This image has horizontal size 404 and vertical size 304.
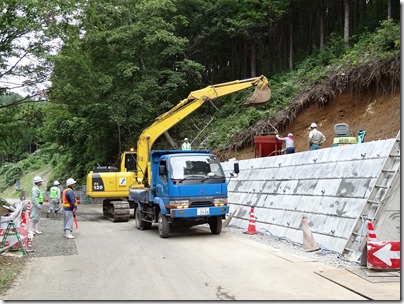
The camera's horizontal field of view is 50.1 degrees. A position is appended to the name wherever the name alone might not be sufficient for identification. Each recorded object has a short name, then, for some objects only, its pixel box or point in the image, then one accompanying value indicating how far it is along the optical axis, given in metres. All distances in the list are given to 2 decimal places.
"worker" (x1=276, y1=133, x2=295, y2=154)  16.23
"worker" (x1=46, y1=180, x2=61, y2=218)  22.52
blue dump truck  12.80
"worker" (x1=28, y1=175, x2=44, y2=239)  14.02
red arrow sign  7.85
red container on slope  18.39
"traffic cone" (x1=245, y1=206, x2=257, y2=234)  13.51
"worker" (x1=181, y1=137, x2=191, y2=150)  20.87
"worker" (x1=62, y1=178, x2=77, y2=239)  13.74
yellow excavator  19.03
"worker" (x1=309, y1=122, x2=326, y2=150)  15.18
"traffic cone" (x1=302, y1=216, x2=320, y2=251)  10.20
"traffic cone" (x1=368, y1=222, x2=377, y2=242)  8.04
